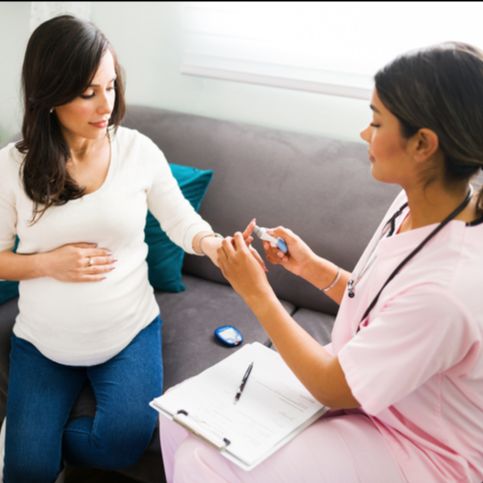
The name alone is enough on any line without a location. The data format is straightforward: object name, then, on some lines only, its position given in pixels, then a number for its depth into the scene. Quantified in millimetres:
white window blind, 1857
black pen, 1227
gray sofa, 1800
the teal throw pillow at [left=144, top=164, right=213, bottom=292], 1868
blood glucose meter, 1689
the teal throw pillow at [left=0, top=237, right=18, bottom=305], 1770
